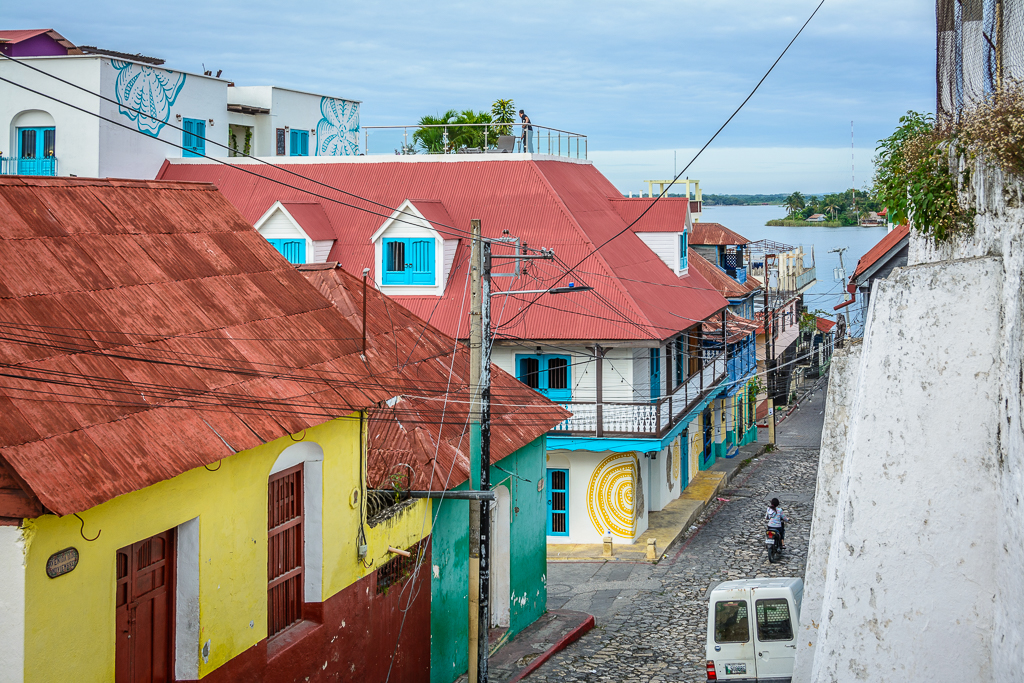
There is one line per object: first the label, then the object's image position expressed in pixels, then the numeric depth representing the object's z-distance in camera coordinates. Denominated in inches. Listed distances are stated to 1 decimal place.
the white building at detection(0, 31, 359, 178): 1155.9
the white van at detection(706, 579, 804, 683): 614.9
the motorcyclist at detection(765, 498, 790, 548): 947.3
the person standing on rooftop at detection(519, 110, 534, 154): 1189.7
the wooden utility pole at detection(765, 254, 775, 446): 1611.7
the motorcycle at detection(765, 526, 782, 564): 946.7
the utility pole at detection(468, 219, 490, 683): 560.7
